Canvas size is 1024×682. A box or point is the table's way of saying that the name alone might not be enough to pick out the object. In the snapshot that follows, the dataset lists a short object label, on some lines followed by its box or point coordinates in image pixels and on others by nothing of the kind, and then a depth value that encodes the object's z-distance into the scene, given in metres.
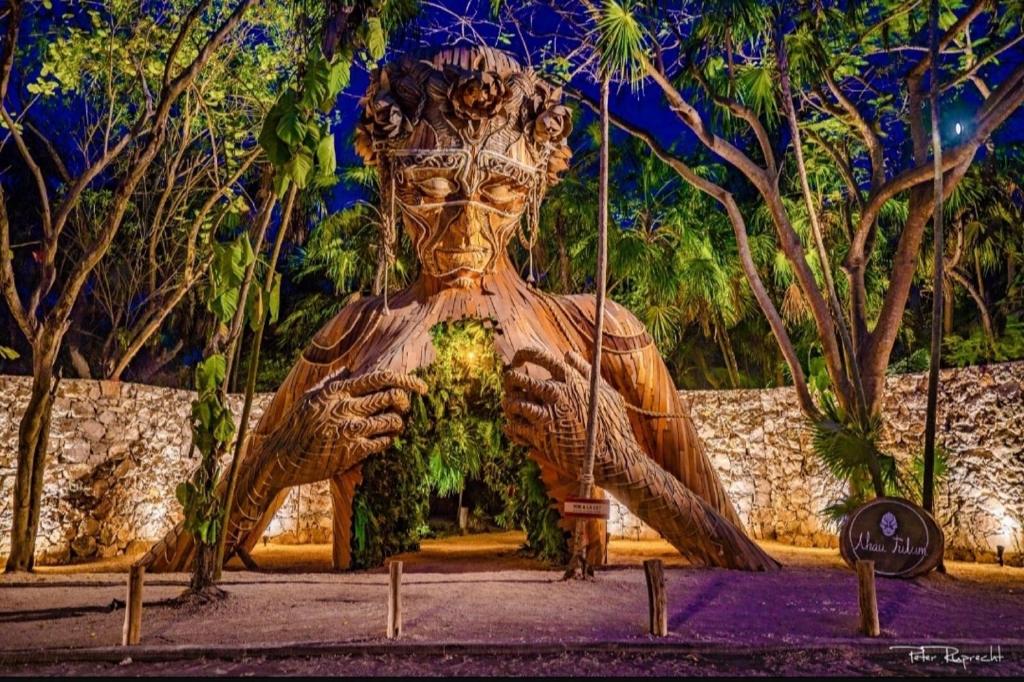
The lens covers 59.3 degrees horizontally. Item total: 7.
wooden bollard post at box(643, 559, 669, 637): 5.44
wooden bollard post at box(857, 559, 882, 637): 5.57
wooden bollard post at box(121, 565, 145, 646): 5.16
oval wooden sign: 7.90
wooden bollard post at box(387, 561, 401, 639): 5.34
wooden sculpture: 7.58
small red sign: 6.47
